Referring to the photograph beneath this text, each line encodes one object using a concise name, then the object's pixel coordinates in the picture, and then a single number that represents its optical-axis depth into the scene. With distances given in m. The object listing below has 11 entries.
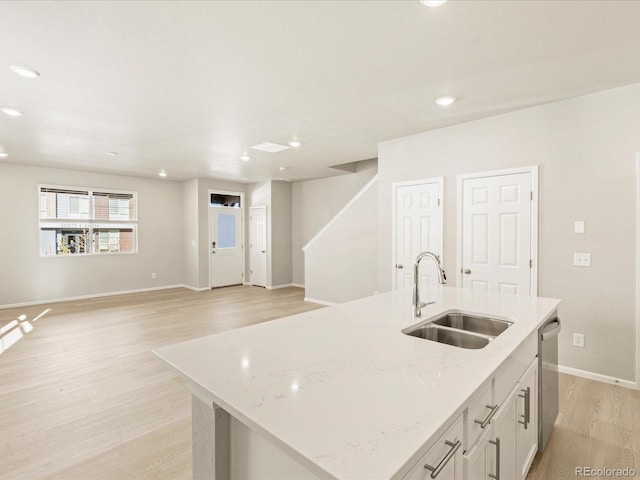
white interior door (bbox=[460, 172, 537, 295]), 3.48
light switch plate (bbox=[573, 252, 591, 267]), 3.14
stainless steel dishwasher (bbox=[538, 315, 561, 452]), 2.00
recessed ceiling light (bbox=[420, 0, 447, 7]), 1.84
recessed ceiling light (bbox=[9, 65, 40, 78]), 2.53
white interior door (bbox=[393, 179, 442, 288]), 4.16
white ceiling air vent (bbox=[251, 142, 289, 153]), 4.86
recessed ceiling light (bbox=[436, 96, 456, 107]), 3.16
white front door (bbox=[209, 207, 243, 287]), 8.13
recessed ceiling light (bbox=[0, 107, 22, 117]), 3.36
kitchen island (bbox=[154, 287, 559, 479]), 0.82
